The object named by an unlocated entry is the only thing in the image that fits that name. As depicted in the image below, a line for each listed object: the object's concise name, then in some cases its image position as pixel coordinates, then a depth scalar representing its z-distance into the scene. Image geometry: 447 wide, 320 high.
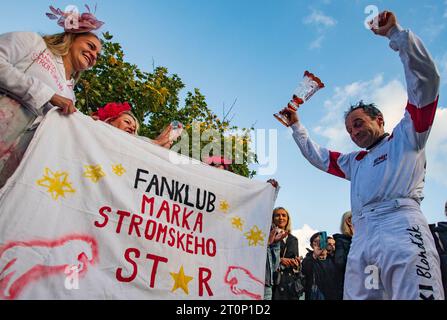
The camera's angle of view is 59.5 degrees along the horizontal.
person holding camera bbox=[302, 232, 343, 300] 4.29
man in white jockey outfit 2.30
